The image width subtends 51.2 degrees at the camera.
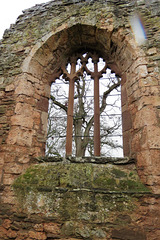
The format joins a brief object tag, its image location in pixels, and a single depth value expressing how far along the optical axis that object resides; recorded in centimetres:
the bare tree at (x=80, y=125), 693
